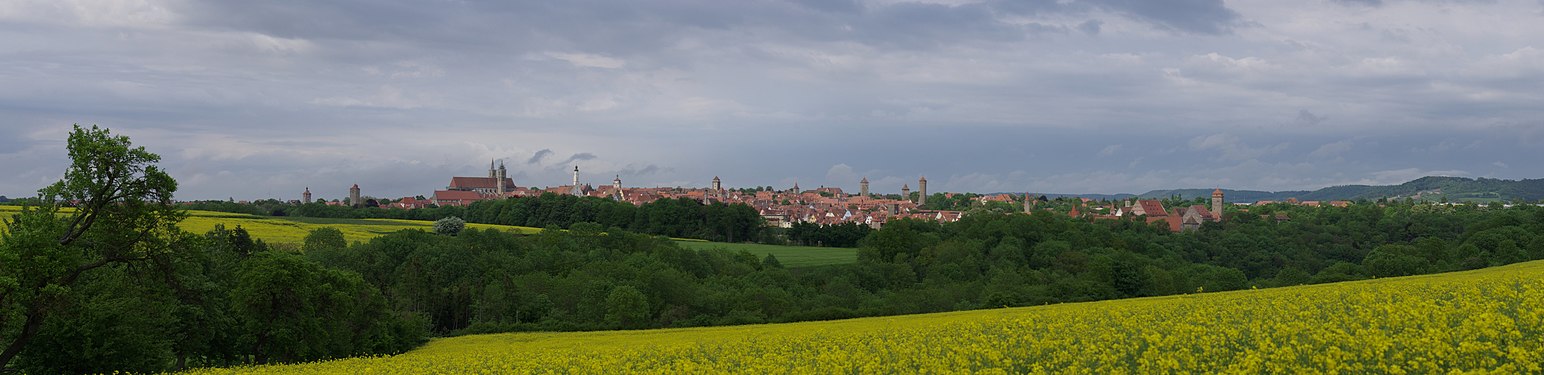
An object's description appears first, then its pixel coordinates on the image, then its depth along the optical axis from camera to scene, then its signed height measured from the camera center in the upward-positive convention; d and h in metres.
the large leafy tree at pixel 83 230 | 26.88 -0.08
